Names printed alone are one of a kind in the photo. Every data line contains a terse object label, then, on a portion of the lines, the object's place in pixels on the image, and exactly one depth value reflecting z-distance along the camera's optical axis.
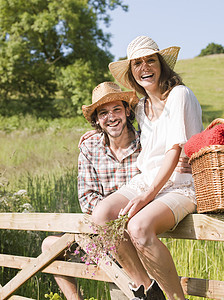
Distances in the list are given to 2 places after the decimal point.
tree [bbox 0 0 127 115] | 19.36
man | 2.91
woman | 2.19
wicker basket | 1.92
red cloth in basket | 1.94
